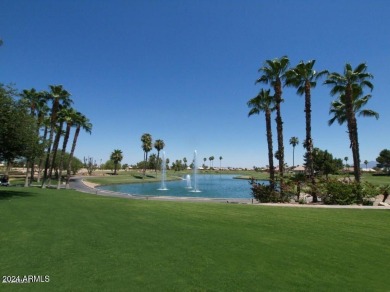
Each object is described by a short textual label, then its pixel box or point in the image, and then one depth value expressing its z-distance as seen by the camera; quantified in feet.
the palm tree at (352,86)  82.12
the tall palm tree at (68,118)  129.39
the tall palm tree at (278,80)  86.74
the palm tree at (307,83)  84.02
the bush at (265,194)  80.18
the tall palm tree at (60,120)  128.98
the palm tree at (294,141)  442.09
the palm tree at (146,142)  359.87
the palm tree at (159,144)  404.28
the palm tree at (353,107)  87.58
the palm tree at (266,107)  88.87
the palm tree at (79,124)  136.30
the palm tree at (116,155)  382.63
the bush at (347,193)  72.49
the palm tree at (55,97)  127.95
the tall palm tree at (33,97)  127.65
